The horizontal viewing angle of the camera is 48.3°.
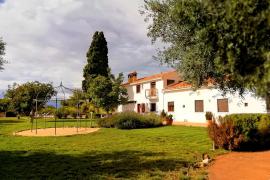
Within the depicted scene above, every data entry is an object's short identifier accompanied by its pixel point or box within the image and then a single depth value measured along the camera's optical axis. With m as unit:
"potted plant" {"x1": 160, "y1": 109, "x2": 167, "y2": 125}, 32.54
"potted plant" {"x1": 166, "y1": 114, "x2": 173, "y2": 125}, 30.50
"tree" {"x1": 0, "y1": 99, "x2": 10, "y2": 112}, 54.56
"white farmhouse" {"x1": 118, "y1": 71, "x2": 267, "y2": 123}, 30.22
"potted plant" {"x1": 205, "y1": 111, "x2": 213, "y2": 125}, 31.21
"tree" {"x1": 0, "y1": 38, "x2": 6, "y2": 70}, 23.02
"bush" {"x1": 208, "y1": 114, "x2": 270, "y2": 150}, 12.78
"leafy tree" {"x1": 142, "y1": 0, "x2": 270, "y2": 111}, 5.00
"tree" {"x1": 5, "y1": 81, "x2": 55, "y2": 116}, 47.44
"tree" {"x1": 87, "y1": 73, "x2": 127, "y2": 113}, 37.66
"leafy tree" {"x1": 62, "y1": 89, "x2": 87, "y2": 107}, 42.59
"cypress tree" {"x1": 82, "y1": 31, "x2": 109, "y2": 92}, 47.59
